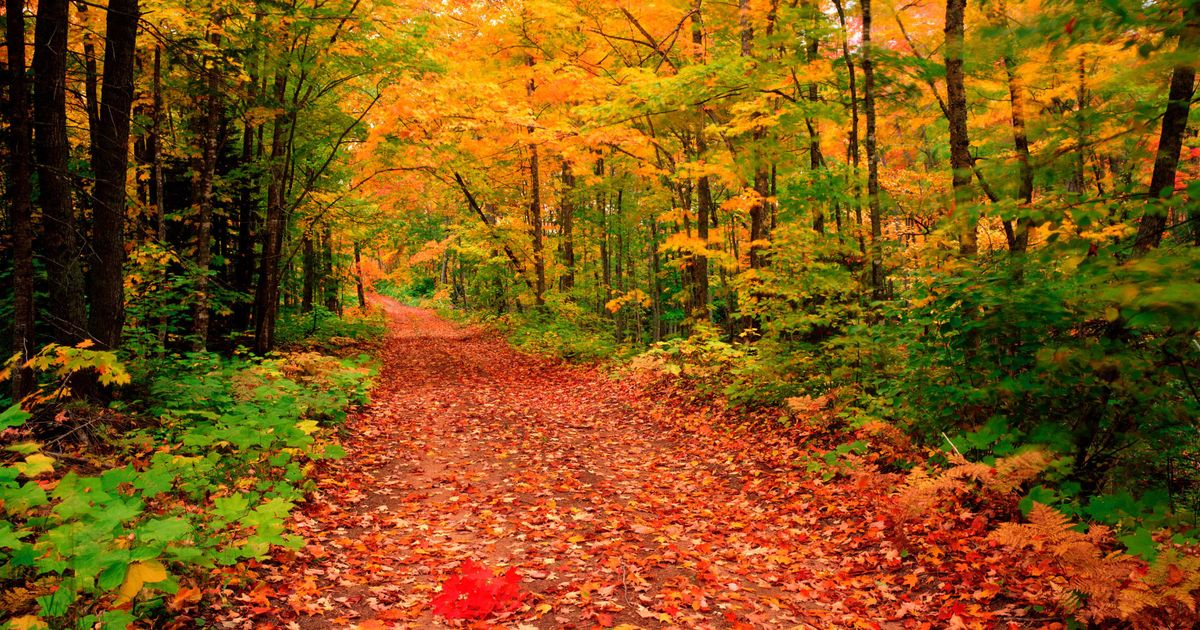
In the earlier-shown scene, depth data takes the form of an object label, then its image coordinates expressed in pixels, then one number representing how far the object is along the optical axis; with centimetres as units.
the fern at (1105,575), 331
